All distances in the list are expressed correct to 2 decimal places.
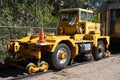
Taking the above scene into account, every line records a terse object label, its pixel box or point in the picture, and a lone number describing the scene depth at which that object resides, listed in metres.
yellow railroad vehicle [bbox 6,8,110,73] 6.05
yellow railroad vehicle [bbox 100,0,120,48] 10.19
